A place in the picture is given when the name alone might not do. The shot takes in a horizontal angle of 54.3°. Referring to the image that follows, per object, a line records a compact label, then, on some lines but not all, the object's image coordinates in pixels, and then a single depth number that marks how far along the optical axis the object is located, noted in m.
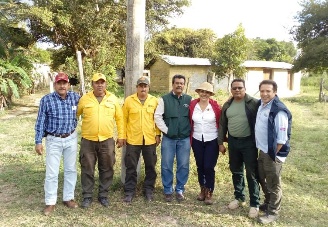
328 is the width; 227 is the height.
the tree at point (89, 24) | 12.22
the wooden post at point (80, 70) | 9.06
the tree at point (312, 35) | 16.66
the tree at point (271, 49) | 45.31
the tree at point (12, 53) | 11.40
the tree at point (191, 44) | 29.84
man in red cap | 3.71
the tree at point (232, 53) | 18.66
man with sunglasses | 3.80
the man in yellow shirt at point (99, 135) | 3.84
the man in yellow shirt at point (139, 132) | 4.02
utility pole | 4.36
